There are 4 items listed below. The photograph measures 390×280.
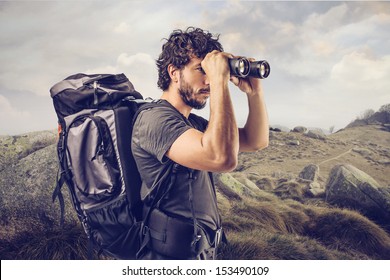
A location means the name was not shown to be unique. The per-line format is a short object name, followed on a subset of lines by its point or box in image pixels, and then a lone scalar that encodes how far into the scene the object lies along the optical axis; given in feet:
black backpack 9.16
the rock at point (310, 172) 22.18
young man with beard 8.20
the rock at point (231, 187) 20.96
